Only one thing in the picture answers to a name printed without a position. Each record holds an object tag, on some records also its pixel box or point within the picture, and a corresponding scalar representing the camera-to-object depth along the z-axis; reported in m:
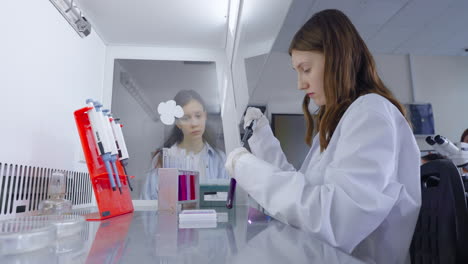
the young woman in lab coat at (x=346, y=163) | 0.54
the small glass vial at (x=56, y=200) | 1.04
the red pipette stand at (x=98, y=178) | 0.99
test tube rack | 1.24
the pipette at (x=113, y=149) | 1.07
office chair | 0.54
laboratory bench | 0.37
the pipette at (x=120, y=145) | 1.22
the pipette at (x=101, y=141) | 1.03
